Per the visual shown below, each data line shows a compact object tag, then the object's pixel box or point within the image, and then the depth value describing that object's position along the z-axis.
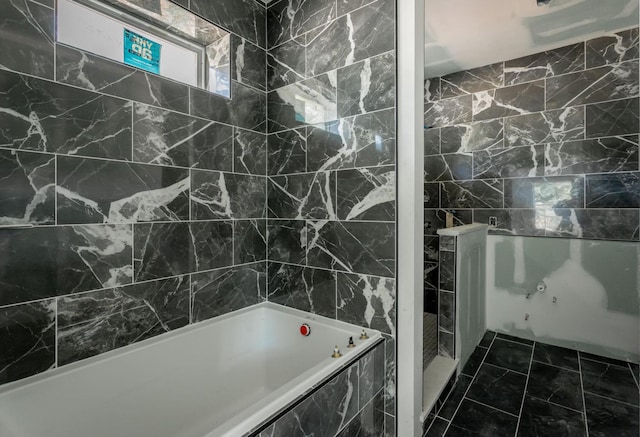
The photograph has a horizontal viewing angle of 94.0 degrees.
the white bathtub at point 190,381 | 1.13
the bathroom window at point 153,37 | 1.38
